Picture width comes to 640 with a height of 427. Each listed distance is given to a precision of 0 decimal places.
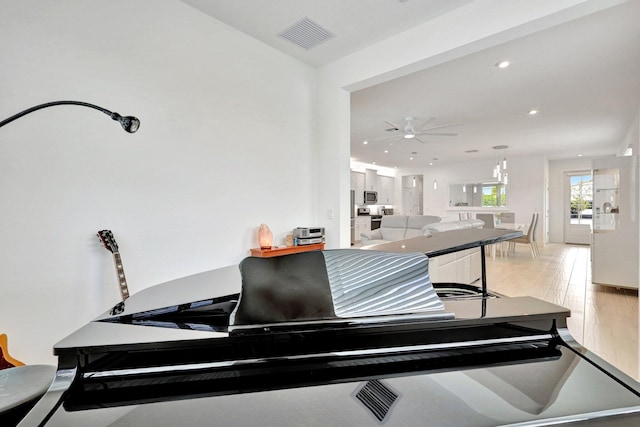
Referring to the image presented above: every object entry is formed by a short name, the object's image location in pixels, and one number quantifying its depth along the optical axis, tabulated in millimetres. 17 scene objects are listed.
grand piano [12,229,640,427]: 639
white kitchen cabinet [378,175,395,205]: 10430
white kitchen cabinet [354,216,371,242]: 8717
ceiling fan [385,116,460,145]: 4582
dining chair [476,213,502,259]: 6623
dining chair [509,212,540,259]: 6117
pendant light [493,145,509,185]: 6576
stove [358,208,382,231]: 9086
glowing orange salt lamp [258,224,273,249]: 2717
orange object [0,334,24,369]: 1329
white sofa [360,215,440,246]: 5453
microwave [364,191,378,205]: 9477
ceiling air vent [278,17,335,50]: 2525
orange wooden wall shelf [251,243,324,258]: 2646
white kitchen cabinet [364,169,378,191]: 9688
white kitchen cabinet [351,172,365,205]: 8961
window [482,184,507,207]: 8906
